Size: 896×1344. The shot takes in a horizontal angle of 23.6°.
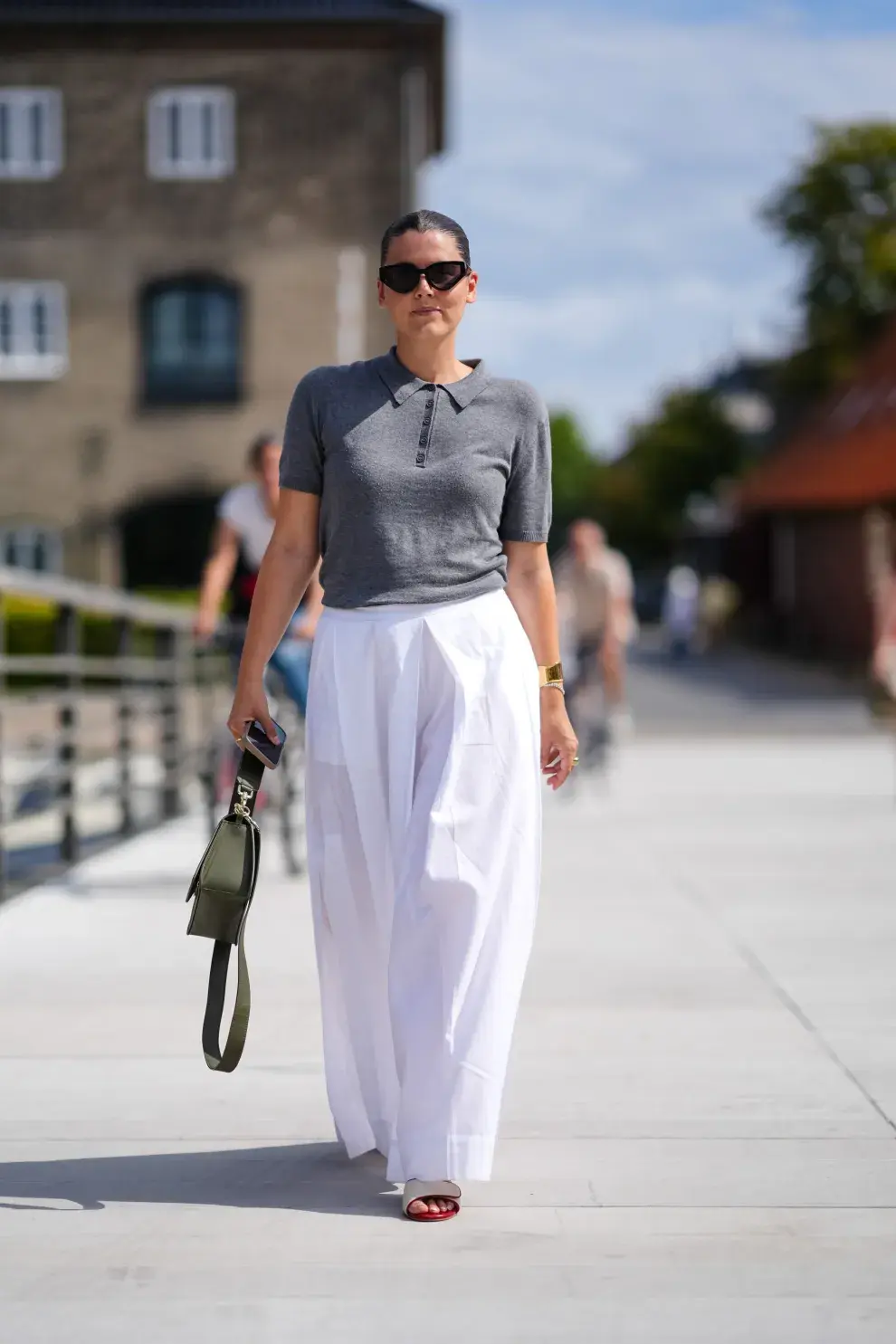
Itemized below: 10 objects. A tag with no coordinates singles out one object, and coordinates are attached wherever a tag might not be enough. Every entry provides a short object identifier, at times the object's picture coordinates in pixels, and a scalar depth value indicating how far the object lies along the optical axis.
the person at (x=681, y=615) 45.38
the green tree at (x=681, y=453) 71.19
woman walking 4.09
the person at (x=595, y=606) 14.52
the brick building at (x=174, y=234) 31.20
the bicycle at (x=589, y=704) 14.52
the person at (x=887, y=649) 8.77
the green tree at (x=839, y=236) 48.09
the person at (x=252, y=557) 8.99
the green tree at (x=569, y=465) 117.36
